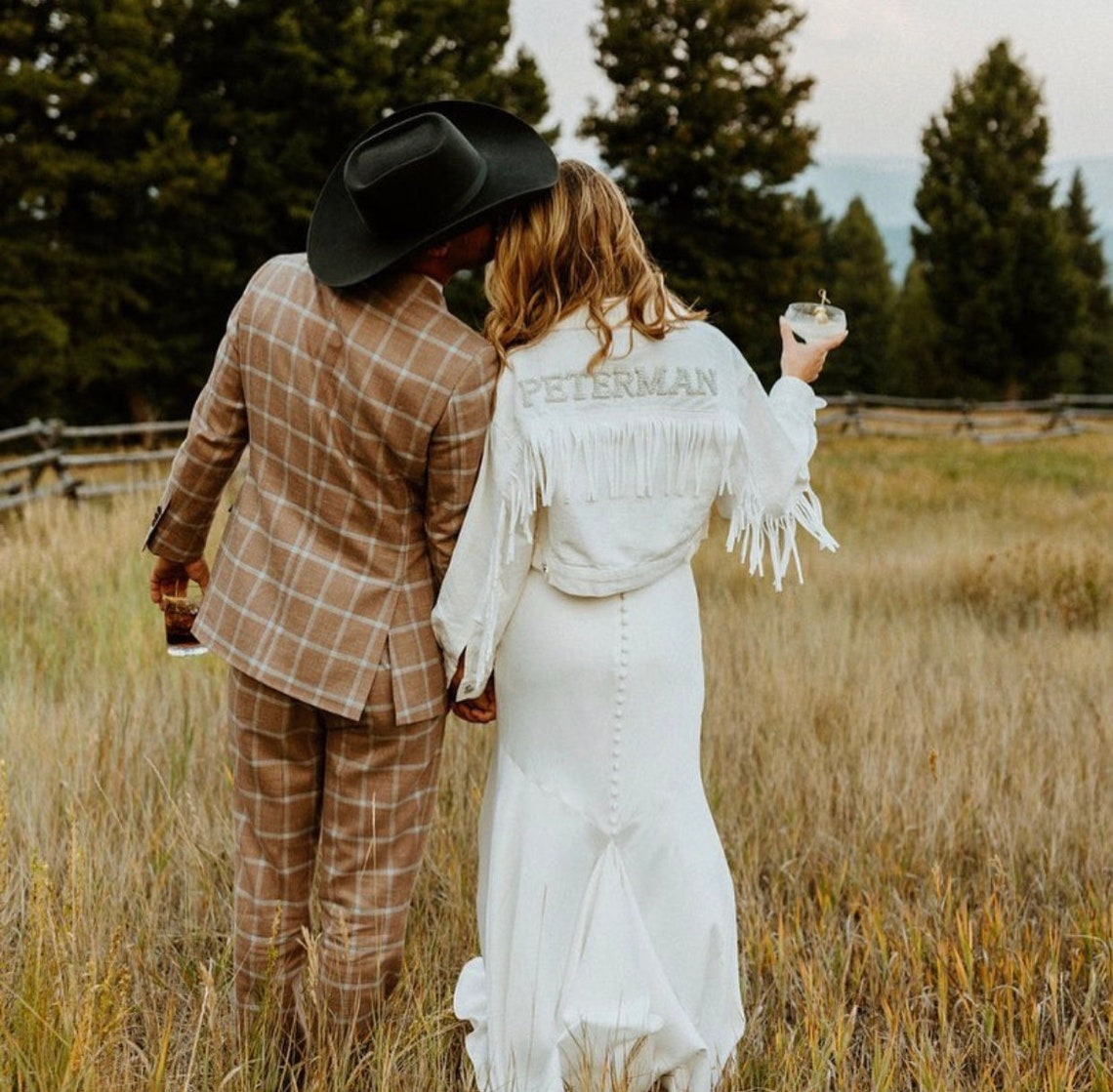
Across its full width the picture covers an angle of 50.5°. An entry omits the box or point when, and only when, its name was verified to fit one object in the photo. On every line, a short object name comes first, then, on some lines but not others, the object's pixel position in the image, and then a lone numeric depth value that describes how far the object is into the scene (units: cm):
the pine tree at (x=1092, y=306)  3660
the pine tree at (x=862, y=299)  3681
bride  211
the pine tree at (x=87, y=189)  1983
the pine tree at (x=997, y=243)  3056
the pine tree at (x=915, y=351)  3484
